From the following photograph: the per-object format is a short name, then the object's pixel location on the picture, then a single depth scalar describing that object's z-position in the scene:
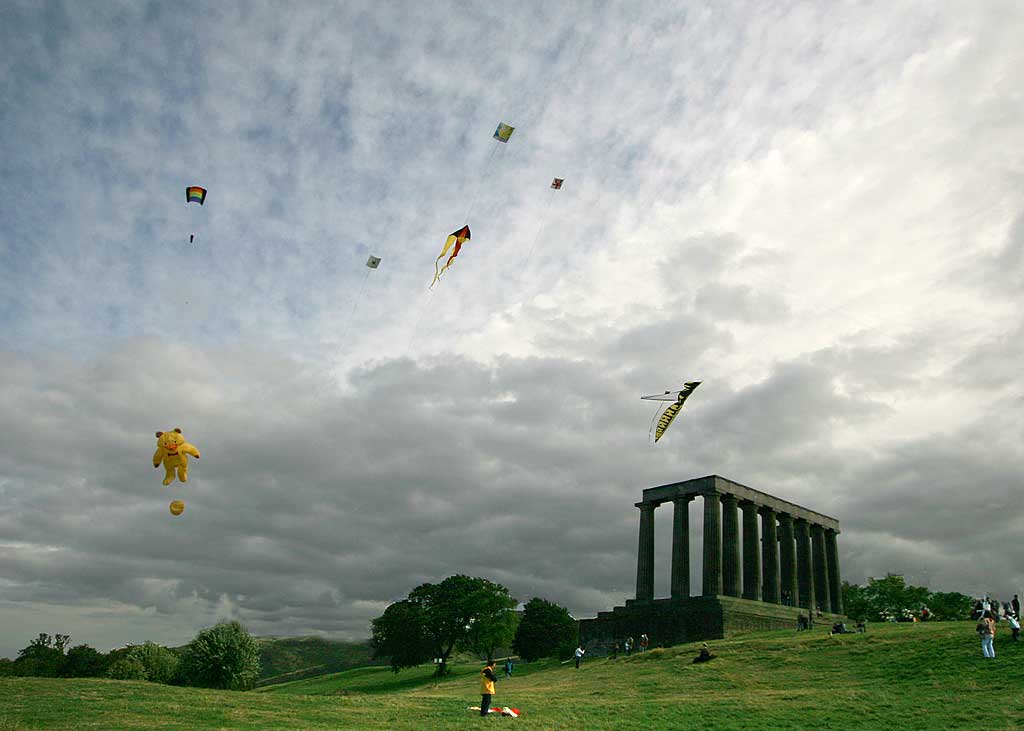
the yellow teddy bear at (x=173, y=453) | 27.11
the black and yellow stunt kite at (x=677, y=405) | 35.66
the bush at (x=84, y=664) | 105.99
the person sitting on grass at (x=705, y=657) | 44.74
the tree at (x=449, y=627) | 87.94
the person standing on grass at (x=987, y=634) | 33.22
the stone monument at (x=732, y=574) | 64.81
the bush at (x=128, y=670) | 91.19
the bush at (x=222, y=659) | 80.62
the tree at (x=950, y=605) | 117.50
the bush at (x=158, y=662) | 93.50
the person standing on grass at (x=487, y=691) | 27.67
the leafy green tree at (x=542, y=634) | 112.19
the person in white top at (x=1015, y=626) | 35.03
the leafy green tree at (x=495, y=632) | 87.12
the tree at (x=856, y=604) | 120.25
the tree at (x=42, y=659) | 100.76
